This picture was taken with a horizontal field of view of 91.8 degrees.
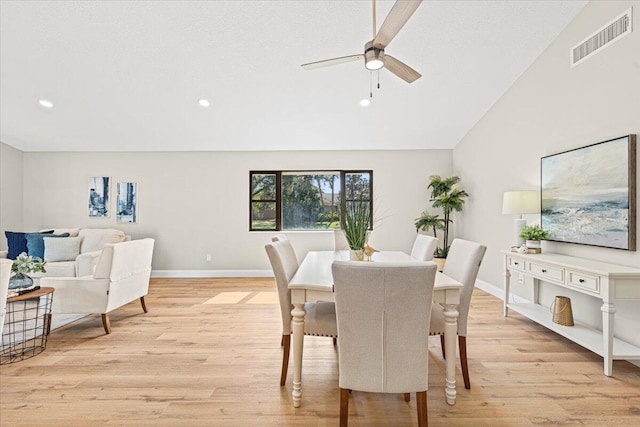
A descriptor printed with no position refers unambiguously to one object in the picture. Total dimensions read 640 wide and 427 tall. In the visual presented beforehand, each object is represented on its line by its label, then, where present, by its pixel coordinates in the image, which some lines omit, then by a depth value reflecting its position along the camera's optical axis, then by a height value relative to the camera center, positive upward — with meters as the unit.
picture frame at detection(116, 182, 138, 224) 5.50 +0.11
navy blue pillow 4.46 -0.45
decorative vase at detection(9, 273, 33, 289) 2.55 -0.58
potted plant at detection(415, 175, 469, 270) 4.88 +0.18
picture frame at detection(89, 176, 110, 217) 5.52 +0.29
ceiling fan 1.70 +1.11
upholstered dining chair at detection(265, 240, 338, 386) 1.95 -0.66
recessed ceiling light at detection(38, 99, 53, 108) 4.22 +1.49
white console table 2.14 -0.52
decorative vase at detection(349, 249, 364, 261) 2.43 -0.31
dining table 1.81 -0.56
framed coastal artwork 2.38 +0.20
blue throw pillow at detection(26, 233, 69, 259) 4.36 -0.47
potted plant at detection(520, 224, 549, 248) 3.12 -0.19
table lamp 3.29 +0.13
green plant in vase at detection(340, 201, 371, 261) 2.38 -0.12
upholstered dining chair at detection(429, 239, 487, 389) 1.97 -0.53
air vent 2.43 +1.51
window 5.62 +0.32
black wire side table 2.51 -1.16
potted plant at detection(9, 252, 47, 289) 2.55 -0.49
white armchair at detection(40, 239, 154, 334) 2.96 -0.74
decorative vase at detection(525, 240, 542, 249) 3.17 -0.28
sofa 3.55 -0.50
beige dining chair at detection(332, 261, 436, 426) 1.42 -0.53
